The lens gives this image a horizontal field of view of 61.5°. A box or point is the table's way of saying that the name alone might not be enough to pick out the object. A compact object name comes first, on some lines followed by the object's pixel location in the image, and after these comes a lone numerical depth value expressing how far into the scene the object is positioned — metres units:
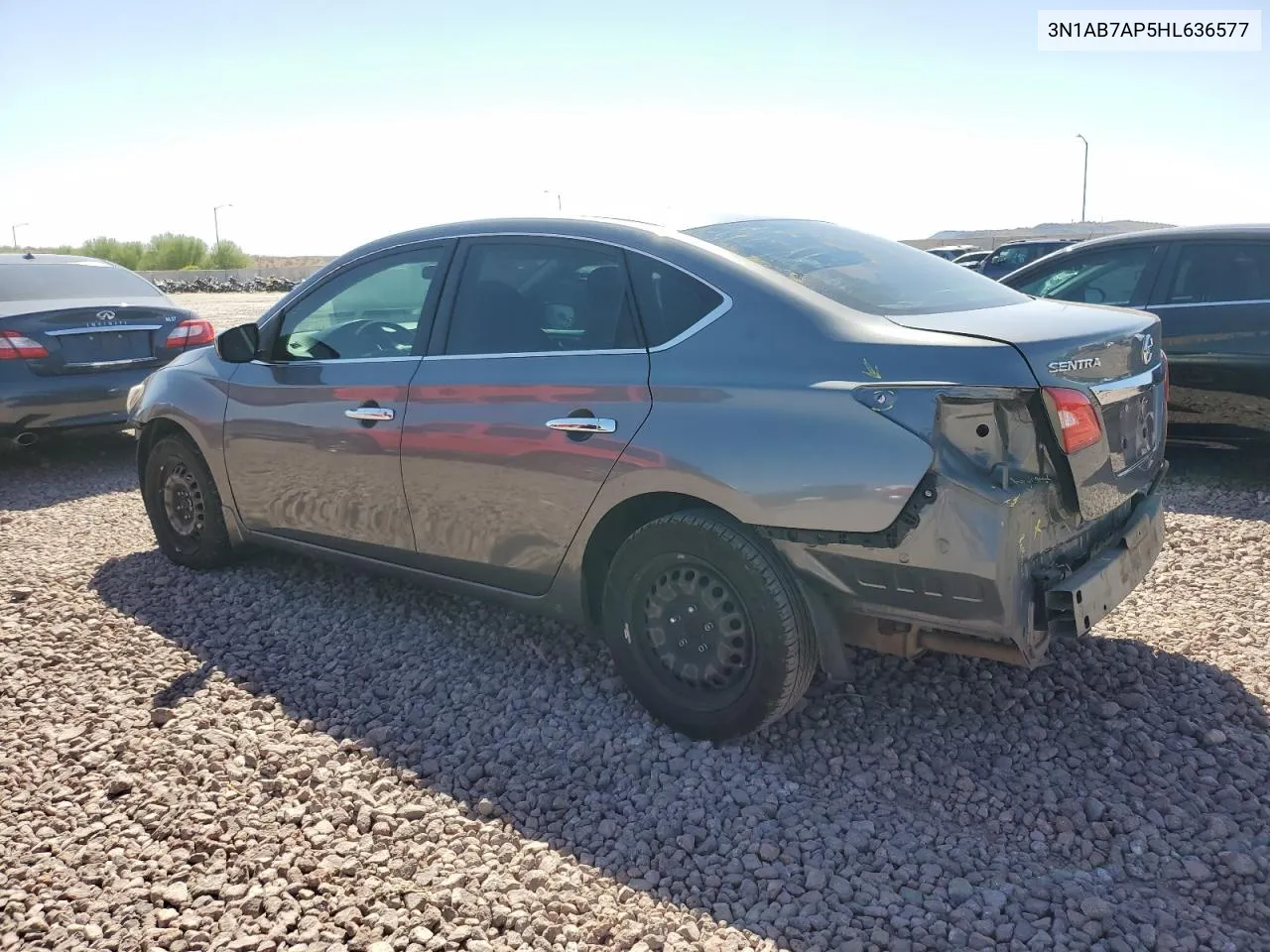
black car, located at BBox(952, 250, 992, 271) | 26.44
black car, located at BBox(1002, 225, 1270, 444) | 6.41
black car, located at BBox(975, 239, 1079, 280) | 19.39
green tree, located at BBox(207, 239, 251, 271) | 74.62
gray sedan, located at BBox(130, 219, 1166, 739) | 2.99
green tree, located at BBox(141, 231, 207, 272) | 73.81
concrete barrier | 60.06
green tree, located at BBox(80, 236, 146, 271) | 71.56
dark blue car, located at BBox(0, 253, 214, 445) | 7.59
